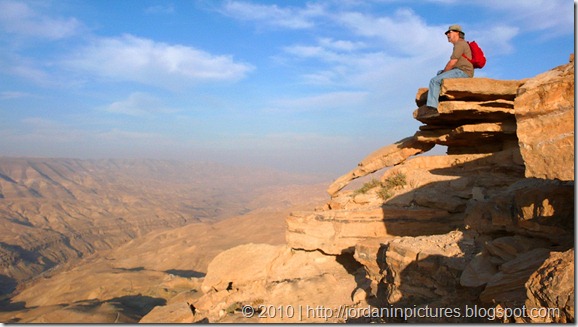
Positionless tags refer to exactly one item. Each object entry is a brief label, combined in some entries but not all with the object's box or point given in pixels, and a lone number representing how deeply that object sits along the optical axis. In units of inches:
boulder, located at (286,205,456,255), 356.5
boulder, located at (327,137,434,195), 476.7
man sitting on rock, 345.4
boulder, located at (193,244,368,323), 346.6
